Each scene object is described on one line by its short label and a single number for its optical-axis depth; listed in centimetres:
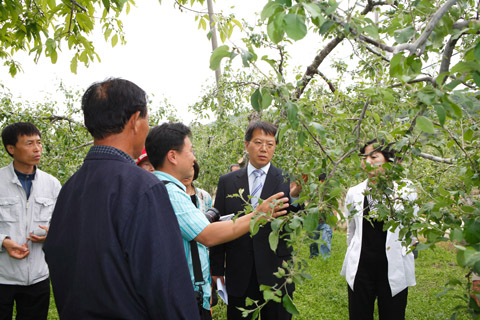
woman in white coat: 298
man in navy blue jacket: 131
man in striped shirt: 209
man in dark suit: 293
